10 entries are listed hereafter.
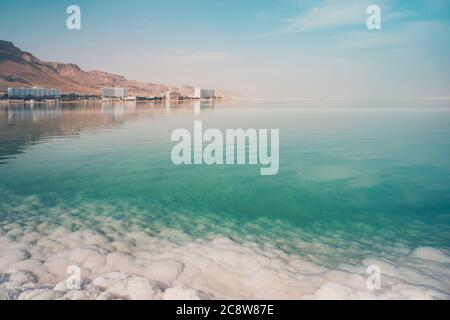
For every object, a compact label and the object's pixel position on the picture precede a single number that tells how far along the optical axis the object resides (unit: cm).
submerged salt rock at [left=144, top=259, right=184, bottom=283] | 954
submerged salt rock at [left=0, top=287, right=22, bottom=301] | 797
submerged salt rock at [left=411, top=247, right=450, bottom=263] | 1102
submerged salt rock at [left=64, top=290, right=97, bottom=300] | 799
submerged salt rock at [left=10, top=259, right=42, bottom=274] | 996
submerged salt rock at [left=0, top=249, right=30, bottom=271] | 1025
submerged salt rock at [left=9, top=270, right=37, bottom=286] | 905
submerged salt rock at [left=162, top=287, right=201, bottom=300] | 816
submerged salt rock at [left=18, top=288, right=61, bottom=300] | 797
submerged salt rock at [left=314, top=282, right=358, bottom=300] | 835
